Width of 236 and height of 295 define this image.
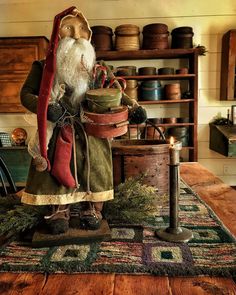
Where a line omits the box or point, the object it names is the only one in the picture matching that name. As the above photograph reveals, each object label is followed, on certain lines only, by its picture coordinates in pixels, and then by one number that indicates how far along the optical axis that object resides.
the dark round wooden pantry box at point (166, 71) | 3.01
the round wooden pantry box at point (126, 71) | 2.97
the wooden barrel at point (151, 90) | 3.00
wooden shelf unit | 2.93
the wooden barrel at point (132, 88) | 2.93
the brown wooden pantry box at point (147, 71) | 3.02
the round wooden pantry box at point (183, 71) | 3.00
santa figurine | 0.81
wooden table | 0.55
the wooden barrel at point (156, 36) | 2.88
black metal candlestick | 0.77
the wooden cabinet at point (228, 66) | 2.93
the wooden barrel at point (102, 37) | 2.88
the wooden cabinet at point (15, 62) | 2.90
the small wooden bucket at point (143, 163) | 1.05
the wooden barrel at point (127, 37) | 2.87
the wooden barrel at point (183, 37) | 2.91
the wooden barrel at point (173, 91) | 3.02
